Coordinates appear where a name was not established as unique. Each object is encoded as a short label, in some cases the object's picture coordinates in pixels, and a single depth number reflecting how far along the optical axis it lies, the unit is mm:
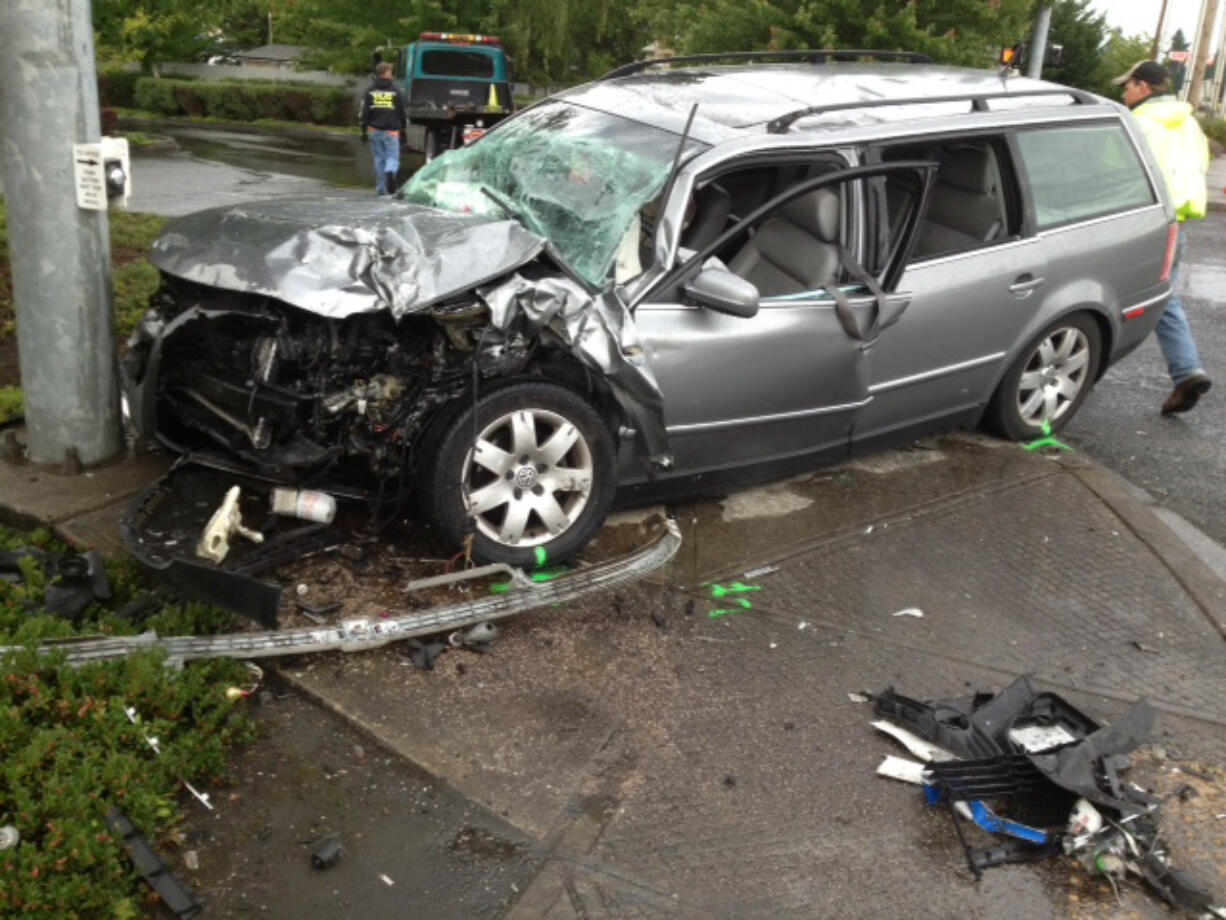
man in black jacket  16750
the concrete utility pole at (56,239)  4590
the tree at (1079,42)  32781
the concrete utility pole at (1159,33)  51566
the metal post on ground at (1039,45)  19916
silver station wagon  4312
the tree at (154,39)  35406
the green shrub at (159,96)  36625
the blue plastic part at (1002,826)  3344
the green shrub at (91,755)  2895
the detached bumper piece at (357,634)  3758
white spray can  4367
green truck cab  20125
